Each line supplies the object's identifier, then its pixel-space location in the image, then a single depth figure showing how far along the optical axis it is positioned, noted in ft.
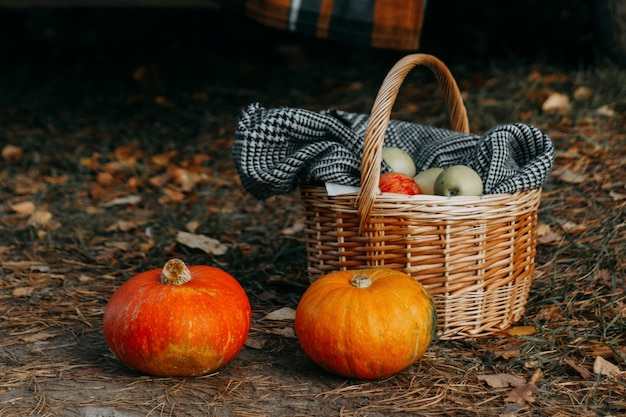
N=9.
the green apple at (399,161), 7.19
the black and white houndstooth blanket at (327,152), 6.50
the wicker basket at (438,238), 6.13
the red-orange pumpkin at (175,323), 5.46
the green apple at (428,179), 6.98
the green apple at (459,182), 6.47
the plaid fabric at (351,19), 10.80
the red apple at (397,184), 6.42
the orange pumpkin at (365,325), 5.49
